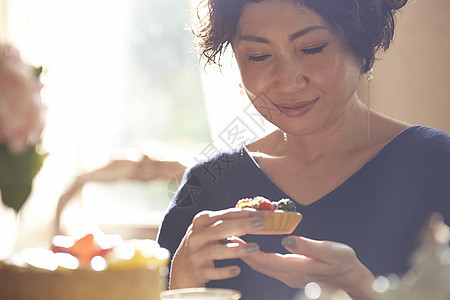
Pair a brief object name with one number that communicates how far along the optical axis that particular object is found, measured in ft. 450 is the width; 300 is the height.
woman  4.64
